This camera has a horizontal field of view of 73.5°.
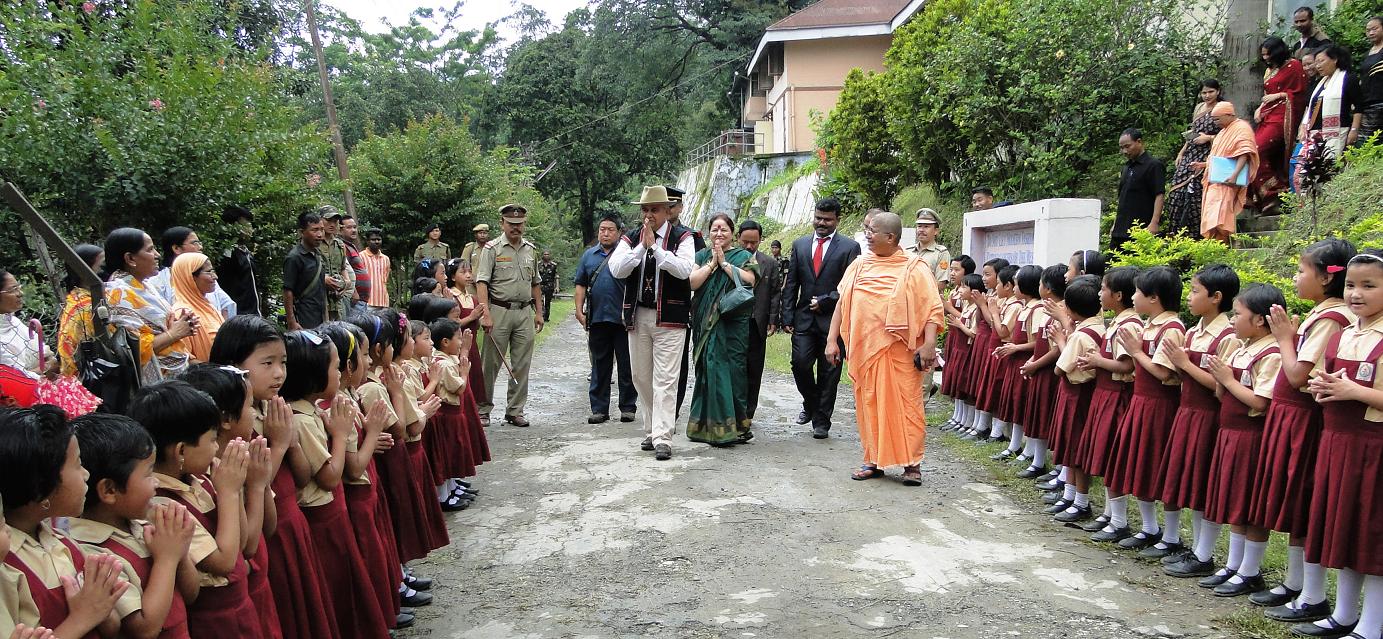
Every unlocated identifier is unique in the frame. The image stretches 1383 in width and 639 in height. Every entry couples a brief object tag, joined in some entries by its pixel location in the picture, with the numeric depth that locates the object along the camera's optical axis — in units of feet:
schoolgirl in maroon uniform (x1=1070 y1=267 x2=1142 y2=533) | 15.81
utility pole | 43.52
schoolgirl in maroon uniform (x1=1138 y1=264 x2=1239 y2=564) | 13.74
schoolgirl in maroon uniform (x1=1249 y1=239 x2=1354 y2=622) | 11.76
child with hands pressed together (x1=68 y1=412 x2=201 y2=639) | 6.91
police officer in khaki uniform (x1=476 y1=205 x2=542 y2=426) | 27.84
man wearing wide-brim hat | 22.94
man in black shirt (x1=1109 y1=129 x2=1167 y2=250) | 28.86
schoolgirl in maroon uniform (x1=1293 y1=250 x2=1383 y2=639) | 10.82
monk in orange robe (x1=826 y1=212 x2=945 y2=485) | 19.99
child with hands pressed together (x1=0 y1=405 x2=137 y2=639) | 6.28
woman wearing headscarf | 17.92
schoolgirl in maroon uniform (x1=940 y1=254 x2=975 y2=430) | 26.07
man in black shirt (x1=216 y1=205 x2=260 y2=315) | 24.67
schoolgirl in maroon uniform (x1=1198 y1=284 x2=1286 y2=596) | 12.55
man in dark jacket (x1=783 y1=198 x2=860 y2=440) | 25.53
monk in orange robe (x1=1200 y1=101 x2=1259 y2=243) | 26.25
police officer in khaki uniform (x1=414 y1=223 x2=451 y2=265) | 41.96
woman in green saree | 24.20
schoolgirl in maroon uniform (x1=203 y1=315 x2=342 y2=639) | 9.56
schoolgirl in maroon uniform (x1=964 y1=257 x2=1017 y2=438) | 23.19
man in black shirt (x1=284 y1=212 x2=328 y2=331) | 24.89
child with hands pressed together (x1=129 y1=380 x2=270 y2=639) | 7.86
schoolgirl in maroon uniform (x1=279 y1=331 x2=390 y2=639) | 10.45
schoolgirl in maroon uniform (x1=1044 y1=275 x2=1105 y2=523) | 16.96
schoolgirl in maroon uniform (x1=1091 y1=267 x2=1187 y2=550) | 14.67
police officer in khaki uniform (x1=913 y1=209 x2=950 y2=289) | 26.94
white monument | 27.07
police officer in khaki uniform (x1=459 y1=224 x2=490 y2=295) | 29.40
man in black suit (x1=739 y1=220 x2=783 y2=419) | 25.95
